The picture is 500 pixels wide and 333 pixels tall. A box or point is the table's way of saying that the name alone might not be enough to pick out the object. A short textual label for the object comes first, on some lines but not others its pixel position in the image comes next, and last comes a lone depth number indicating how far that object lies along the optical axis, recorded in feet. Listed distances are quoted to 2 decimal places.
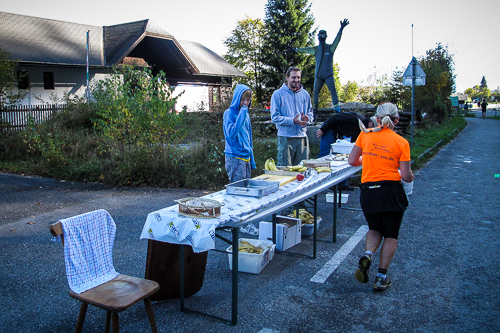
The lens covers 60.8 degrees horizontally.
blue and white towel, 10.03
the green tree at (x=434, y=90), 95.04
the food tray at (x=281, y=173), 16.48
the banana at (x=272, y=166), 17.12
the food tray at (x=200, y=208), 10.95
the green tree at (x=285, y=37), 126.93
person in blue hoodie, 17.58
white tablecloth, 10.53
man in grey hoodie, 21.53
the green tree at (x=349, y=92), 163.32
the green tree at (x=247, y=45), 157.58
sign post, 50.44
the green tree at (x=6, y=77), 50.34
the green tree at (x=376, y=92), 95.44
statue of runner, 44.75
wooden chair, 9.44
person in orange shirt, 13.52
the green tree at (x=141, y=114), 32.53
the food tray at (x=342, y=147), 25.05
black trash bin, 12.19
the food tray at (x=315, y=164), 18.76
